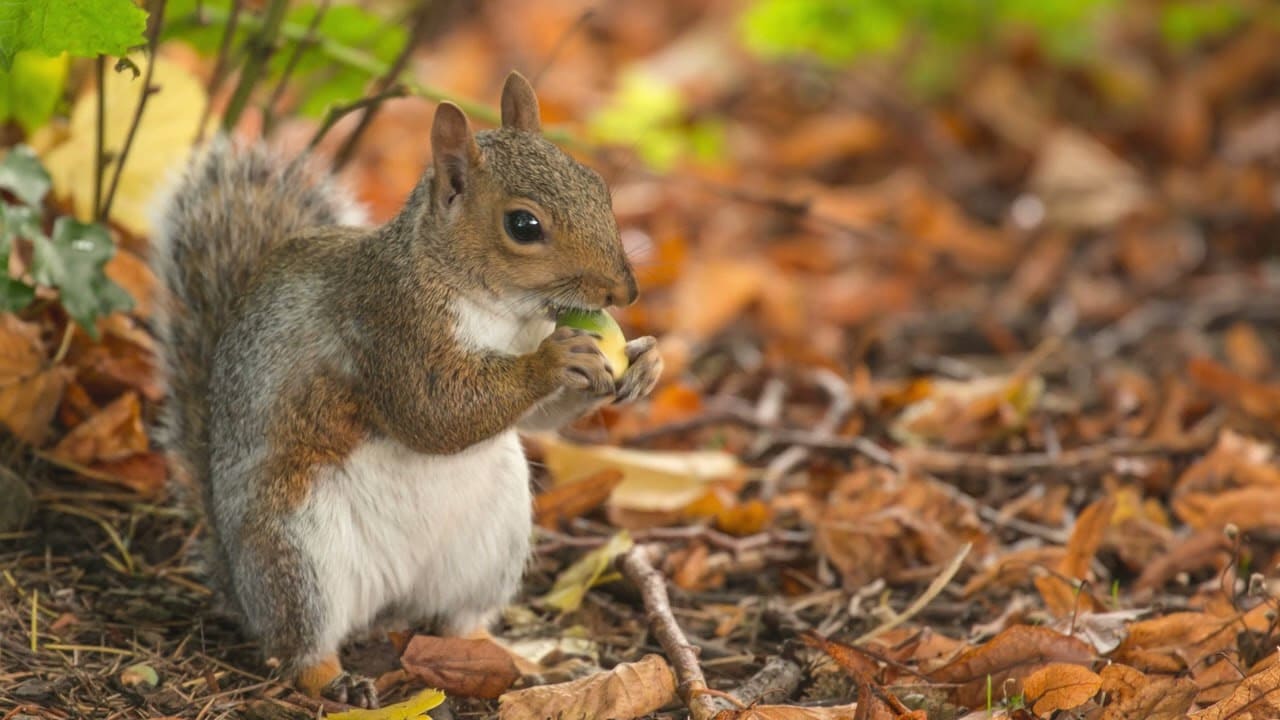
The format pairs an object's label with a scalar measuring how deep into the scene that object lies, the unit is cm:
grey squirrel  520
